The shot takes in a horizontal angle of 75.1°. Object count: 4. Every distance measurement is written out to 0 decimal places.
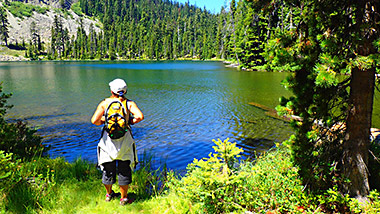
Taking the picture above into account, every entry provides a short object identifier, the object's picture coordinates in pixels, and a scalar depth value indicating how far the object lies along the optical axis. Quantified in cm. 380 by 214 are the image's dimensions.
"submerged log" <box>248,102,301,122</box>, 1401
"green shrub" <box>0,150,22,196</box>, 378
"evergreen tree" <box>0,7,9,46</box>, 12319
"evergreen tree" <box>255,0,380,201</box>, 371
